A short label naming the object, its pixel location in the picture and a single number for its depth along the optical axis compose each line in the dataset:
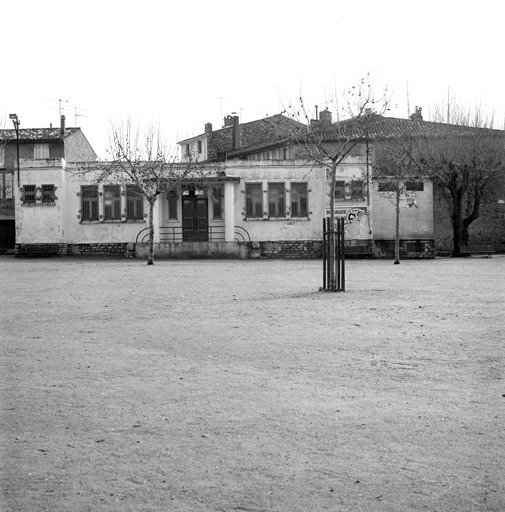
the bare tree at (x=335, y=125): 21.97
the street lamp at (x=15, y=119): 49.29
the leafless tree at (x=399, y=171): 44.81
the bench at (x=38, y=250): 45.50
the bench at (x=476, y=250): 45.51
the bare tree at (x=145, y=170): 43.66
